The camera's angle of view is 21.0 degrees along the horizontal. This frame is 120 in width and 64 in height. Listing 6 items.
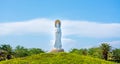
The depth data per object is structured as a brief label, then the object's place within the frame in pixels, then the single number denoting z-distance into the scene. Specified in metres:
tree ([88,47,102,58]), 60.69
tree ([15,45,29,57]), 66.38
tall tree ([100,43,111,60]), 59.09
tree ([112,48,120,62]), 66.88
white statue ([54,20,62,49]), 37.91
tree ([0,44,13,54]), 61.56
